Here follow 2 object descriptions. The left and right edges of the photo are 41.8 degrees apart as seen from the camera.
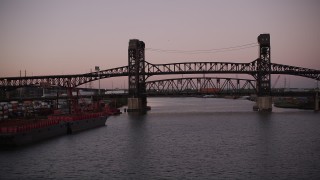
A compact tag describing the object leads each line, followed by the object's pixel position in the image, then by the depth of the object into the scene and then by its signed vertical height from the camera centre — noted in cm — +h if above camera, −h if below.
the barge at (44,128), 6572 -628
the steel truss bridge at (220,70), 18188 +1039
